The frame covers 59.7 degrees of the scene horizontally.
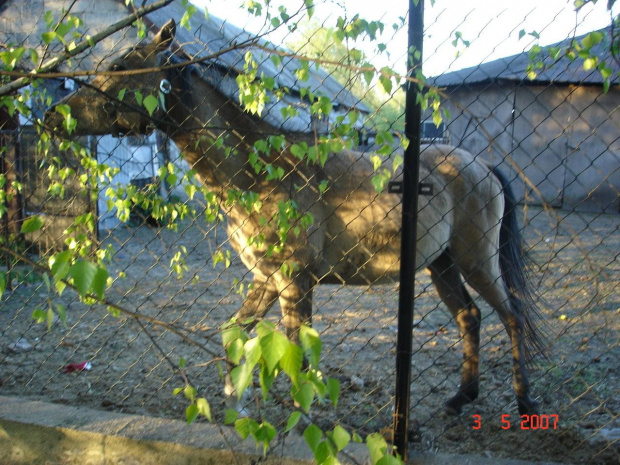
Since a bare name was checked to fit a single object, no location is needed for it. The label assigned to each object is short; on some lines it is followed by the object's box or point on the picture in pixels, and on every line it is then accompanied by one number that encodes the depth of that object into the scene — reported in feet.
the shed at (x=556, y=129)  38.58
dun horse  10.03
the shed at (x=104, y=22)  28.81
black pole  6.54
